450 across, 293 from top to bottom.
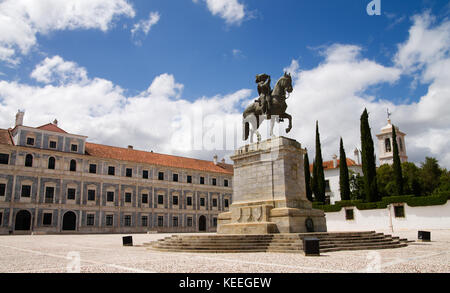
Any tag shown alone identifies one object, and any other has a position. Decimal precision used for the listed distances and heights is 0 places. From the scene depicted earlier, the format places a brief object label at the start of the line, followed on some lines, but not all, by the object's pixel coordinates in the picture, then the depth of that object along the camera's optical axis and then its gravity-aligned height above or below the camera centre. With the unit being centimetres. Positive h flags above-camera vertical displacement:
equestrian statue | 1658 +521
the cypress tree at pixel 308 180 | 4544 +434
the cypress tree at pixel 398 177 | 3681 +366
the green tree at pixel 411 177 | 3991 +447
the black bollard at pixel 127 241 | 1652 -115
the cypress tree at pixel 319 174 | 4403 +486
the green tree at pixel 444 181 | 4111 +393
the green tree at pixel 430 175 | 4943 +526
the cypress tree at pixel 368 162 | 3753 +548
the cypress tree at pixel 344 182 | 4138 +363
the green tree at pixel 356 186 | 4880 +383
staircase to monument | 1197 -103
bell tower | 6321 +1222
